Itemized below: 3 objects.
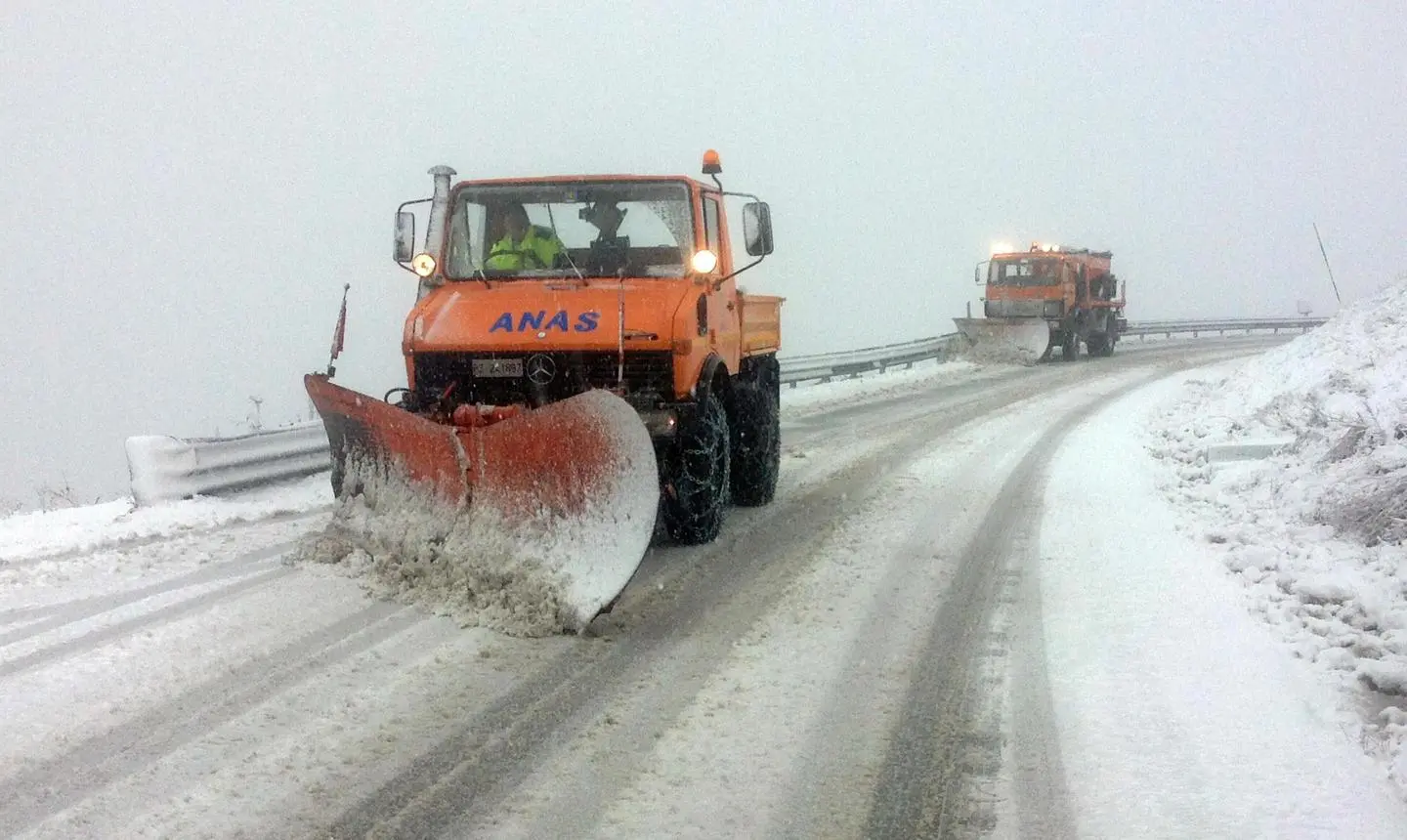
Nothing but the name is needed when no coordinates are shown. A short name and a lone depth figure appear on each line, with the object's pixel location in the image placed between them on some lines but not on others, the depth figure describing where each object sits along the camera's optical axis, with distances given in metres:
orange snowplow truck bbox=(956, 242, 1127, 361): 24.44
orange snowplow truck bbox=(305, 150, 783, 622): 5.08
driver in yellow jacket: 6.65
